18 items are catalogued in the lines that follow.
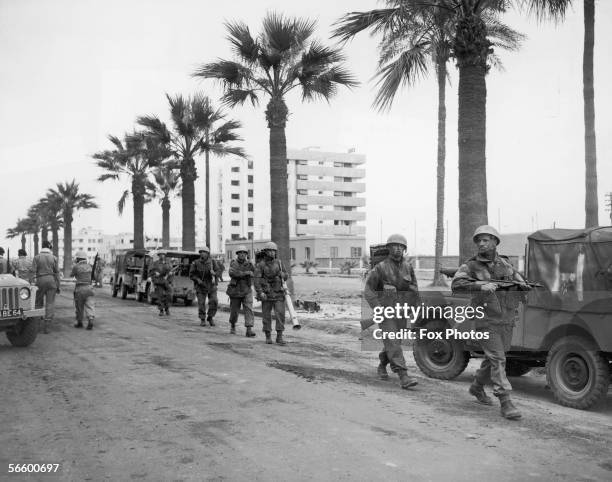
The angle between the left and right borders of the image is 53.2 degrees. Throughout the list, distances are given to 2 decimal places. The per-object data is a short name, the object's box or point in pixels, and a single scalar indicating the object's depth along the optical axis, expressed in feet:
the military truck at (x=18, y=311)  33.53
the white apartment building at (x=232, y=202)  366.43
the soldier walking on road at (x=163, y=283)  57.00
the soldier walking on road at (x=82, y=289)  44.52
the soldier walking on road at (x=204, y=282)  48.44
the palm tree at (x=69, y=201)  177.78
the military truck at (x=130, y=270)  77.87
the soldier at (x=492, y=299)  19.99
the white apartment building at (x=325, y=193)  349.61
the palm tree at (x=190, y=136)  86.07
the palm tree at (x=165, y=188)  123.13
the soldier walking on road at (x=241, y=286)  41.73
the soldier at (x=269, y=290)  37.47
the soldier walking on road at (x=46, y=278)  43.86
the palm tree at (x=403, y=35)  38.06
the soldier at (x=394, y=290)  24.32
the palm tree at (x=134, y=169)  110.11
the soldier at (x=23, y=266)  45.47
